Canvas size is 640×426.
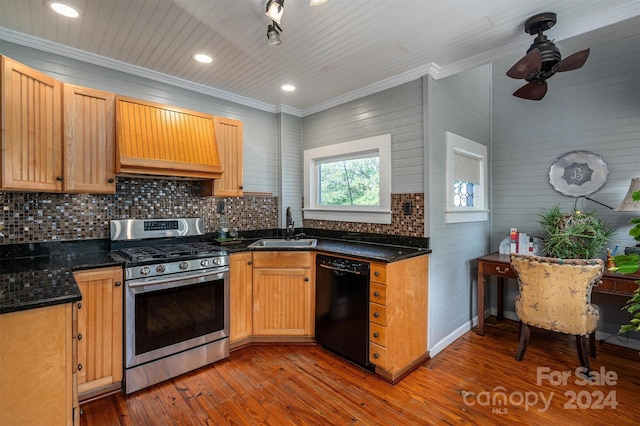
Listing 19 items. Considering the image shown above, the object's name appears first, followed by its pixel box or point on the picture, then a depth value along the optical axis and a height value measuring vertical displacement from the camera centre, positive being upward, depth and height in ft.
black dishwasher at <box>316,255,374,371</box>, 8.17 -2.78
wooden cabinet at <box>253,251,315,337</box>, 9.57 -2.71
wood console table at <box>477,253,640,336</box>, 8.09 -2.00
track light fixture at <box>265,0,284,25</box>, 5.35 +3.62
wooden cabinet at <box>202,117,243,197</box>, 9.89 +1.76
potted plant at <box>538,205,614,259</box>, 9.29 -0.75
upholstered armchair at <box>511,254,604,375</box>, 7.75 -2.25
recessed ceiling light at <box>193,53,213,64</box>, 8.22 +4.27
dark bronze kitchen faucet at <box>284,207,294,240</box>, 11.50 -0.53
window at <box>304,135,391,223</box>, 10.09 +1.16
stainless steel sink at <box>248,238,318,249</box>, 9.94 -1.13
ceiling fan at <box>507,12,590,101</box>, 6.28 +3.34
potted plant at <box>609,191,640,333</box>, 3.56 -0.60
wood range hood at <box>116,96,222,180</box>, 7.92 +1.99
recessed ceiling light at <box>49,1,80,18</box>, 6.15 +4.23
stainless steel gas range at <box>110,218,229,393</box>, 7.26 -2.37
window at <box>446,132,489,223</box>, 9.76 +1.14
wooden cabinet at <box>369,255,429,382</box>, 7.72 -2.82
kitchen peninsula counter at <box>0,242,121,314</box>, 4.31 -1.21
